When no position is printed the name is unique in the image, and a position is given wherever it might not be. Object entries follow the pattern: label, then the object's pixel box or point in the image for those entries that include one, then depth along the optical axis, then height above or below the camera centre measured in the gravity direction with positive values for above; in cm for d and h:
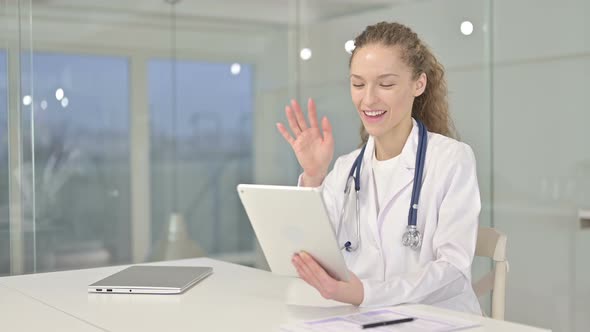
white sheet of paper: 178 -40
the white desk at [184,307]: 189 -41
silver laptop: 228 -39
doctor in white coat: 227 -10
